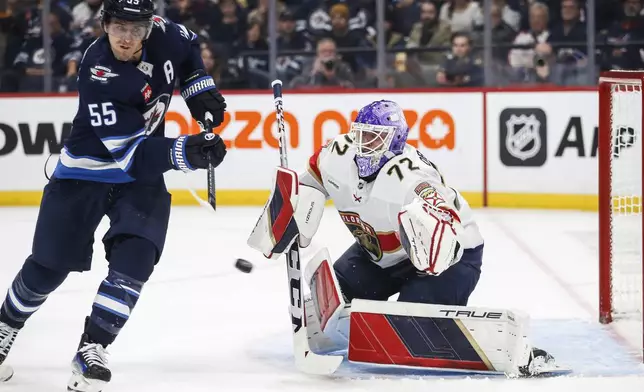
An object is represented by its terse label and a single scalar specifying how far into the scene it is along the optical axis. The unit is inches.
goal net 317.1
